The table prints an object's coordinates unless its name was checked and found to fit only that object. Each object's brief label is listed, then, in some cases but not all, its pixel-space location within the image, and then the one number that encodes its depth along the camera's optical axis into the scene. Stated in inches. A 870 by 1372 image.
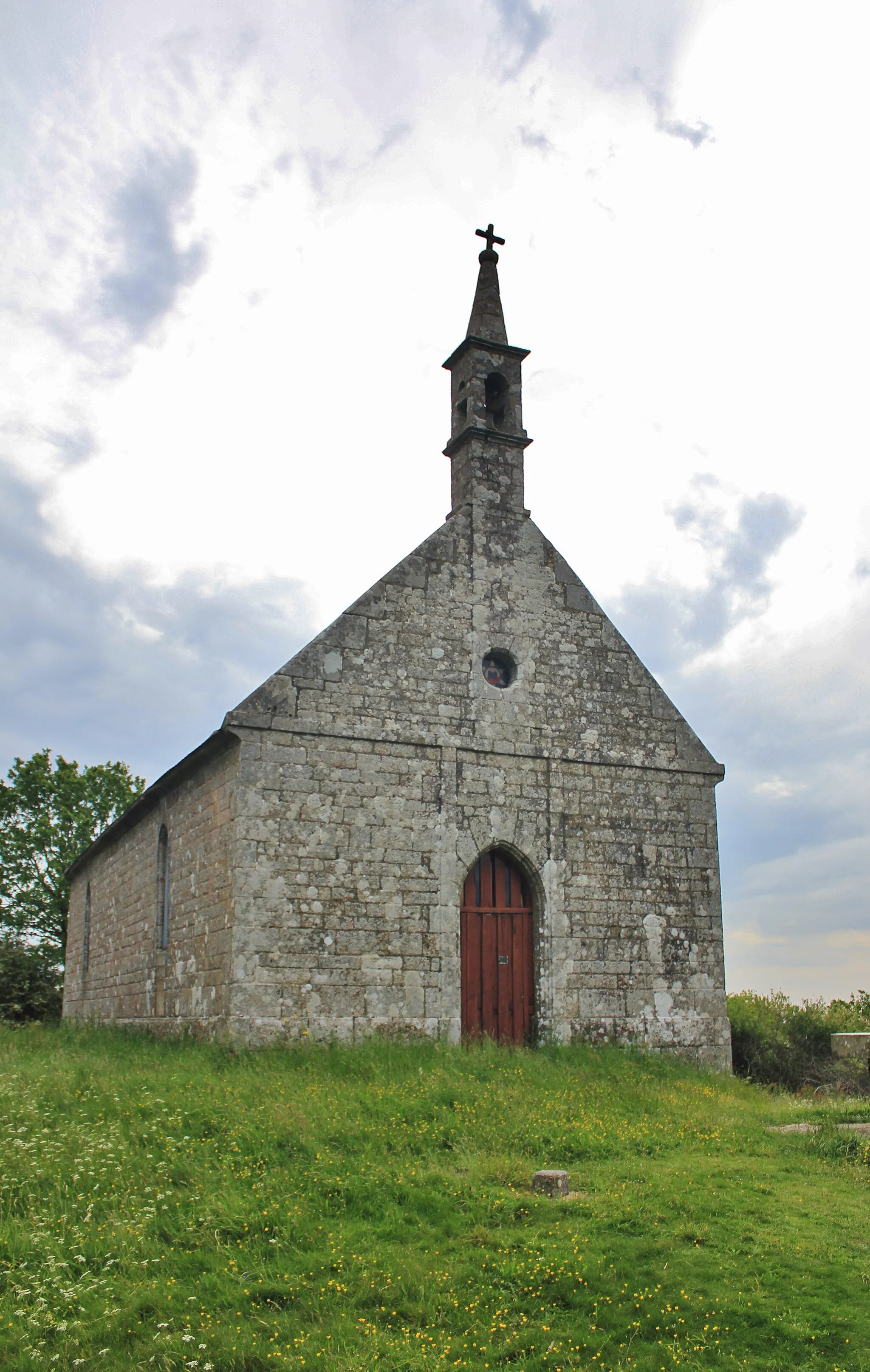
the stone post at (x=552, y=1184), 345.4
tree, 1450.5
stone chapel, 562.9
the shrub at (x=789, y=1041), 695.7
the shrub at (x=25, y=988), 1210.6
